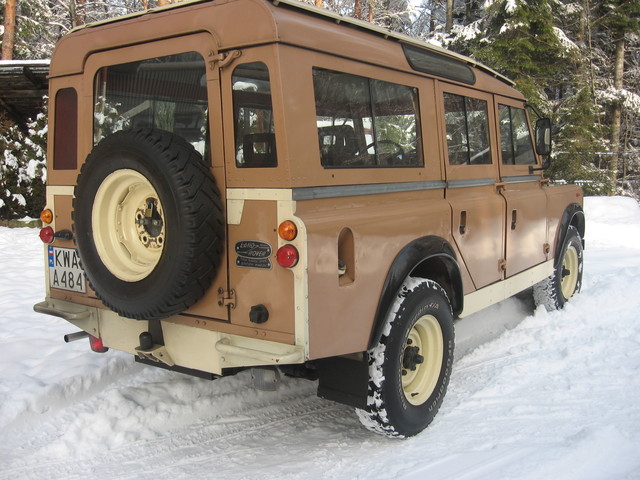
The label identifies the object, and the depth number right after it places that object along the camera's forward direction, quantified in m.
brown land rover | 2.88
